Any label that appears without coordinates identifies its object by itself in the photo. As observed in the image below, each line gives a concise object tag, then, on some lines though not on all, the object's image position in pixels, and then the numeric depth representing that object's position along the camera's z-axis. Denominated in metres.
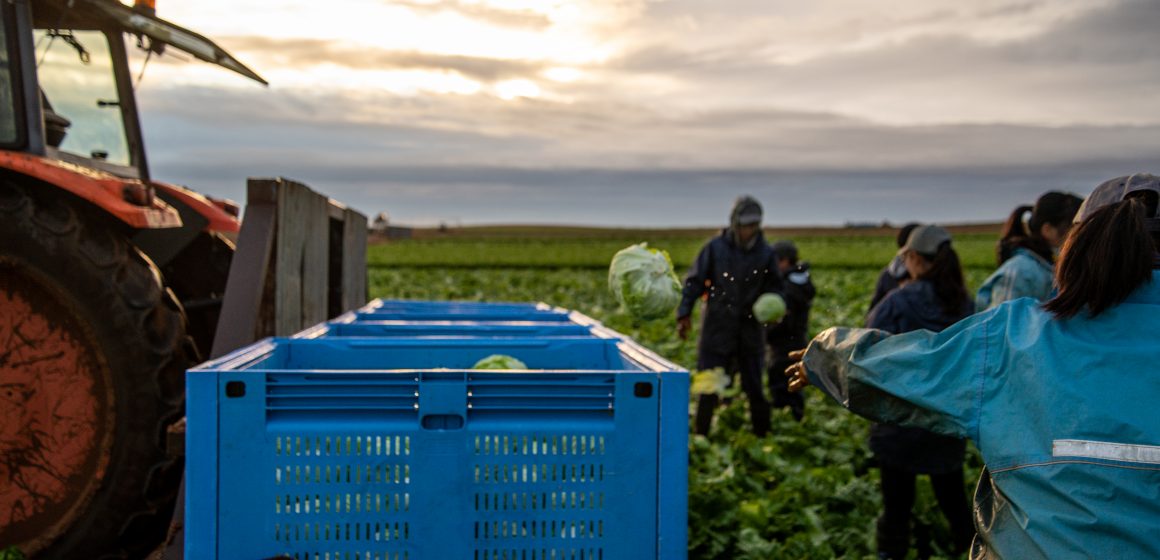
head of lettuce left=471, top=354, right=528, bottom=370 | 3.14
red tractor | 3.34
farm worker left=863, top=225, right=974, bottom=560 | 4.22
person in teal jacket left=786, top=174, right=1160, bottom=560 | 1.98
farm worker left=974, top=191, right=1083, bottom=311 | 4.21
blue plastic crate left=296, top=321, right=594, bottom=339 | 3.96
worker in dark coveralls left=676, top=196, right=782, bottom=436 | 6.61
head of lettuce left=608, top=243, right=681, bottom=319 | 3.63
